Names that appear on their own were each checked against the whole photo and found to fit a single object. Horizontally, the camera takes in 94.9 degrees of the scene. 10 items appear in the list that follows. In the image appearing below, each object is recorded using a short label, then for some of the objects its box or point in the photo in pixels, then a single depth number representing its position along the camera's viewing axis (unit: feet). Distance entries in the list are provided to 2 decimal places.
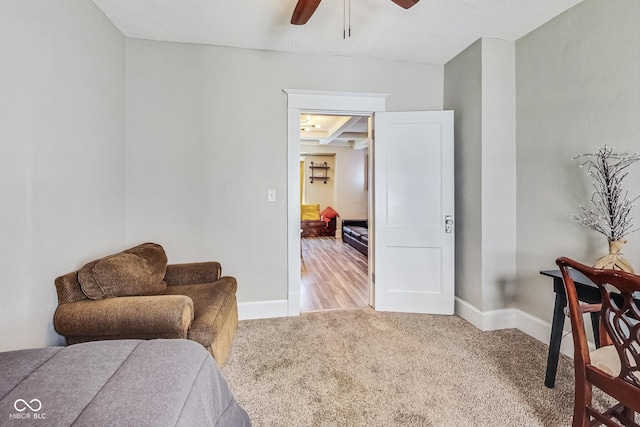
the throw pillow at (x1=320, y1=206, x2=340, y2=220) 27.43
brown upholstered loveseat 5.21
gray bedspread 2.39
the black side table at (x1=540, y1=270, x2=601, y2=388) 5.47
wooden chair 3.28
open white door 9.39
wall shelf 28.43
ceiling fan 5.39
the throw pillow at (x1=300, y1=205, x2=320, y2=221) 27.37
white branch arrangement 5.85
